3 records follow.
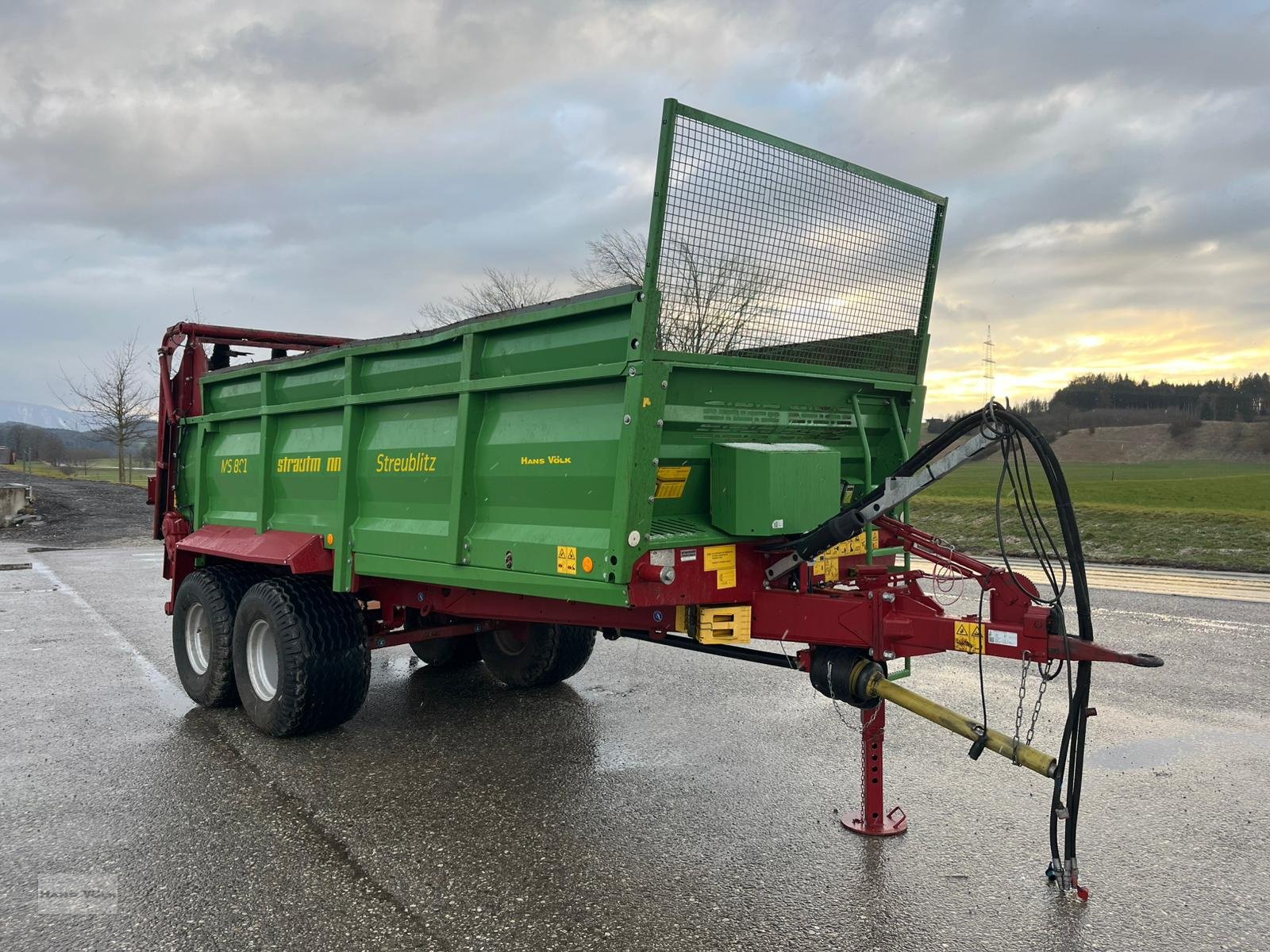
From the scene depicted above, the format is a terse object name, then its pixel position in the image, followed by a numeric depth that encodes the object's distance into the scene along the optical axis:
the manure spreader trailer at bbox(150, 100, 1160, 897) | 3.55
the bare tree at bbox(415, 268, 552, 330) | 29.48
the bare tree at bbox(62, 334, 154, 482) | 33.06
